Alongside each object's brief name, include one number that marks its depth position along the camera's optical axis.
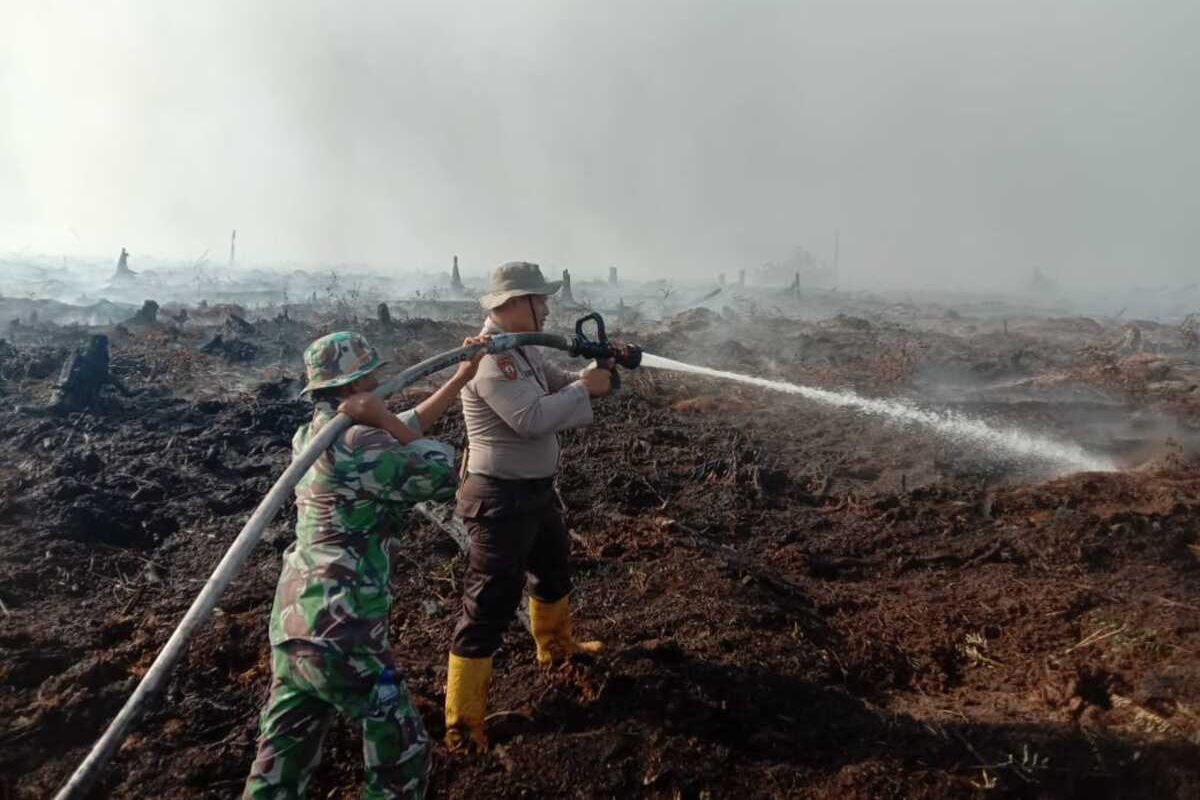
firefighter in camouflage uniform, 2.28
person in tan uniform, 2.98
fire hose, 1.90
